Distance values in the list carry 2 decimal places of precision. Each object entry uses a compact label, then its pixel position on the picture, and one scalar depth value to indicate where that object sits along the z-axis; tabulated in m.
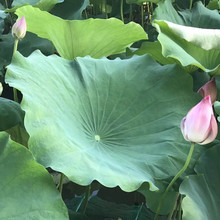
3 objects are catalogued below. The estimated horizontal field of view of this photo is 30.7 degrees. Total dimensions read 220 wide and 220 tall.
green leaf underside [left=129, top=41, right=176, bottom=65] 1.33
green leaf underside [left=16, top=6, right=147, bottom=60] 1.33
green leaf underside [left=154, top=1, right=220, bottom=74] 1.14
